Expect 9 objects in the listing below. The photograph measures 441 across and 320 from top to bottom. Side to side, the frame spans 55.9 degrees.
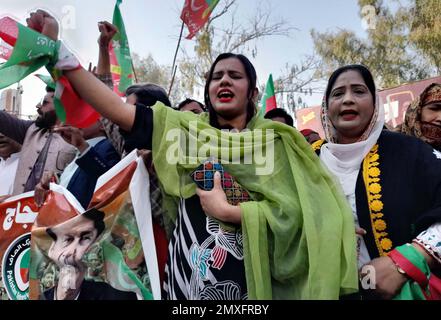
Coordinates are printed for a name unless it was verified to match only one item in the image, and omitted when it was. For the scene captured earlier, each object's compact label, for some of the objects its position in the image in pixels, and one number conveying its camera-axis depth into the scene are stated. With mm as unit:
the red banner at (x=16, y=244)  2090
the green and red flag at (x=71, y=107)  1564
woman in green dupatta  1428
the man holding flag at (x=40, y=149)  2686
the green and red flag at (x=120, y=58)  3352
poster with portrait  1673
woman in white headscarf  1478
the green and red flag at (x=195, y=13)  4289
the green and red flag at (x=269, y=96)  5836
